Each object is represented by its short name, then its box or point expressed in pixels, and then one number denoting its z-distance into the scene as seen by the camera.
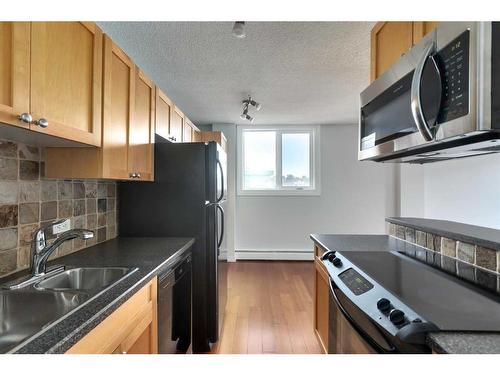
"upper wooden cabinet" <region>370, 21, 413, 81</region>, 1.40
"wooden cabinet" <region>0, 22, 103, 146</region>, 0.92
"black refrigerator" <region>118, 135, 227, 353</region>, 2.18
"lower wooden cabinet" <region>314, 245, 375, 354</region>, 1.09
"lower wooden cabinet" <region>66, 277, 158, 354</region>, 0.90
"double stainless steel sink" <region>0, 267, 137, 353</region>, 1.06
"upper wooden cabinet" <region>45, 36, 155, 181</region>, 1.47
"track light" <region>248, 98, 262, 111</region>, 3.24
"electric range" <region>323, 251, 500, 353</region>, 0.75
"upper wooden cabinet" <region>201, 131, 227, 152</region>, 3.85
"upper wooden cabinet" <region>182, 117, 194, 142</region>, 3.11
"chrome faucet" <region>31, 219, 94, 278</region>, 1.25
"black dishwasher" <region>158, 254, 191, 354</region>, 1.57
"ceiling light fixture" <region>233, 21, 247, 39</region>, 1.63
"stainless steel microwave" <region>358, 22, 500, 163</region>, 0.81
